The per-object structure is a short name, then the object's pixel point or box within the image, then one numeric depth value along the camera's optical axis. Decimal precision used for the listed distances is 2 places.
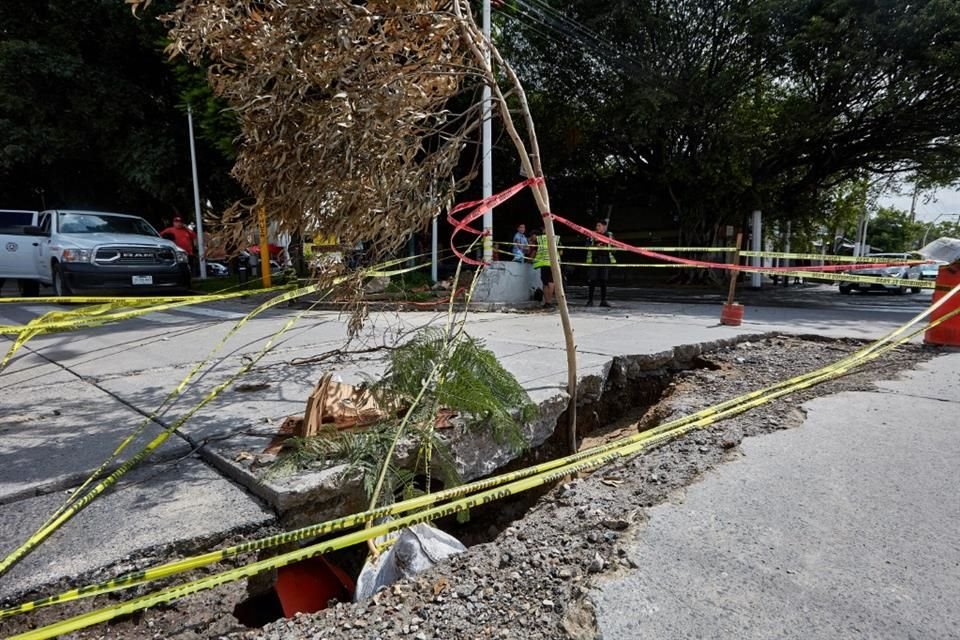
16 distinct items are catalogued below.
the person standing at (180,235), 12.54
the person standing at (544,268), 9.59
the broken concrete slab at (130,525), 1.87
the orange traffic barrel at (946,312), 5.49
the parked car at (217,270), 23.04
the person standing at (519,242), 10.78
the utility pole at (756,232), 15.88
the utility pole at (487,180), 7.40
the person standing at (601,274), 9.60
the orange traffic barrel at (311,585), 2.24
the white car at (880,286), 17.17
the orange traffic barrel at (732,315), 7.12
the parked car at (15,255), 11.06
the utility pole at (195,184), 14.64
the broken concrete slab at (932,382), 3.94
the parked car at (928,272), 19.20
